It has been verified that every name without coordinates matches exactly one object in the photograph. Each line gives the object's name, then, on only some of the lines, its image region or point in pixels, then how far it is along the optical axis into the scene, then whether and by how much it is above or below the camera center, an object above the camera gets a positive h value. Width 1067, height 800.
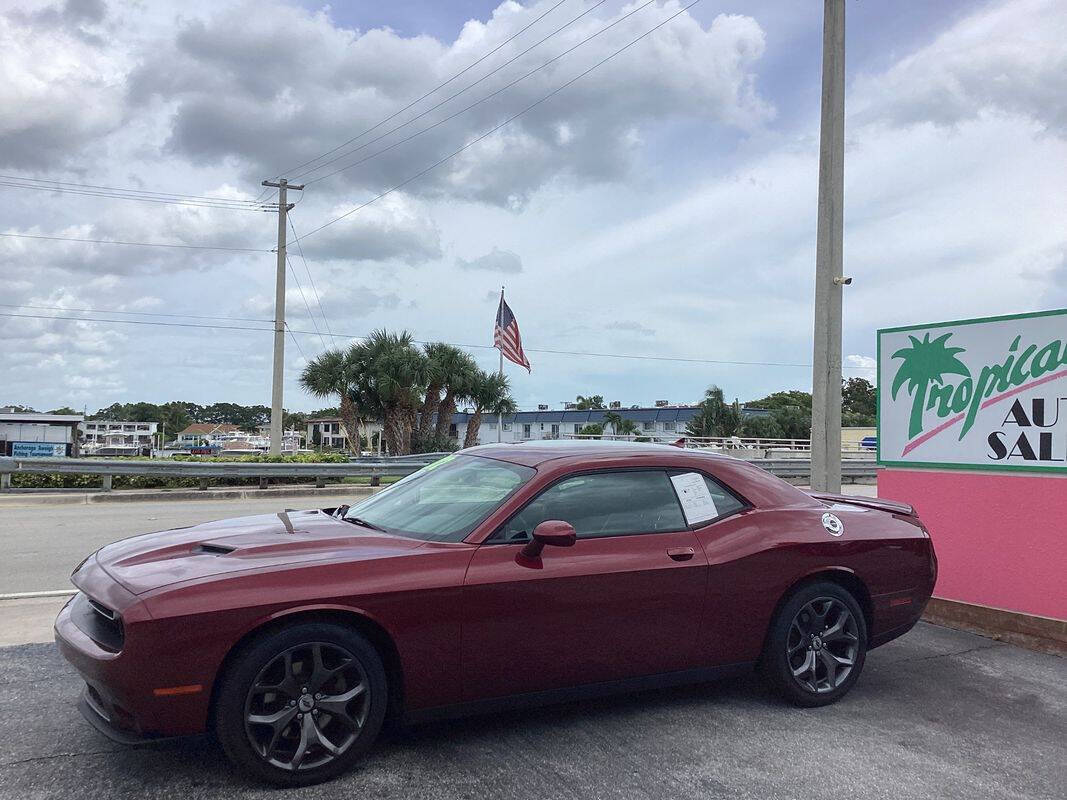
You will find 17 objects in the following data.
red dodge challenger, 3.36 -0.76
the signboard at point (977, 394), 6.18 +0.39
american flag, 26.69 +3.14
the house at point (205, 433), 129.88 -0.43
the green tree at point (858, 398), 86.69 +4.61
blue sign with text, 46.91 -1.19
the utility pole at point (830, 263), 8.21 +1.76
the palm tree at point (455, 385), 35.56 +2.11
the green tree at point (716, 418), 65.81 +1.66
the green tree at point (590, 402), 100.19 +4.21
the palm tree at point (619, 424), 68.62 +1.13
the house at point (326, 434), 106.50 -0.15
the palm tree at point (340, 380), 35.56 +2.24
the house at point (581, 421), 70.56 +1.41
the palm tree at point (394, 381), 34.41 +2.19
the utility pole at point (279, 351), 28.14 +2.69
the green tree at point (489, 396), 35.88 +1.69
